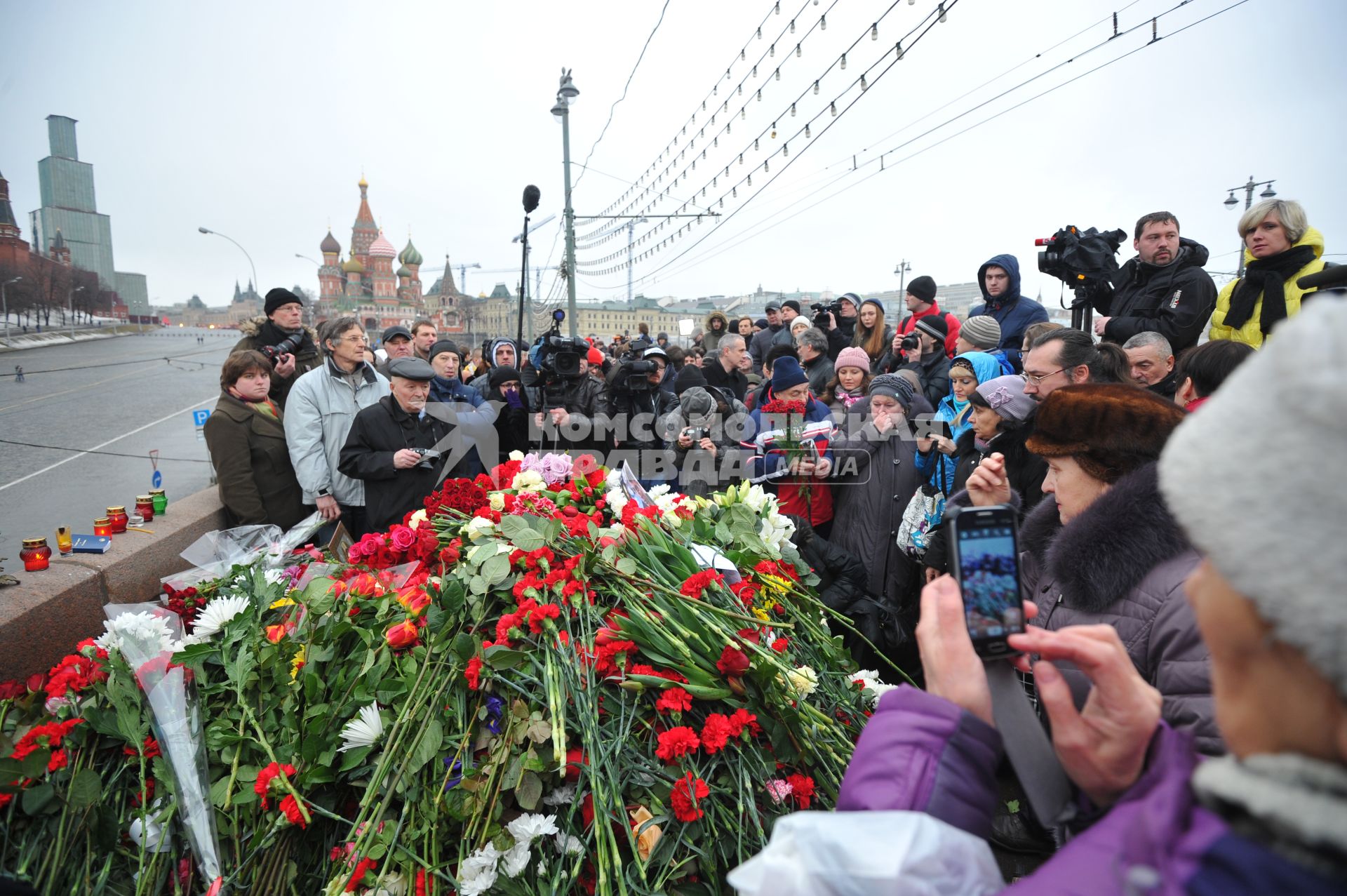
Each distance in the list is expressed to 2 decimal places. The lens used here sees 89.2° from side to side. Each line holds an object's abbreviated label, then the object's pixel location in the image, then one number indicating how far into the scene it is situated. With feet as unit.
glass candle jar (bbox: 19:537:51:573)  8.72
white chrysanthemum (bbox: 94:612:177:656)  6.41
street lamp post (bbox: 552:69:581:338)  42.01
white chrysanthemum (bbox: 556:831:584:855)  4.79
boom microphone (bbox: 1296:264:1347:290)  9.27
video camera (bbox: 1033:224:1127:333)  14.05
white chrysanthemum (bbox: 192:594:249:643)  6.61
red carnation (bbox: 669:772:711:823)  4.76
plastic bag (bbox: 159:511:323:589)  9.13
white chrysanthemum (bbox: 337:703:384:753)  5.28
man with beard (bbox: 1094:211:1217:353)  12.24
